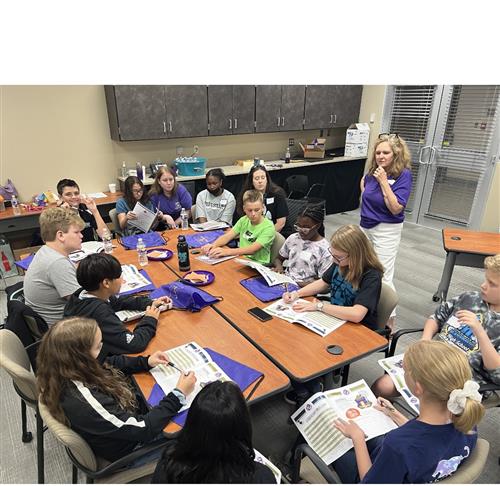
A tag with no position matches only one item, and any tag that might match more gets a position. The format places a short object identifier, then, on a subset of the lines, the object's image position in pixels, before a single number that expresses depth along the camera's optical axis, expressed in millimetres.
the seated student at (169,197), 3611
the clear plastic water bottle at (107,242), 2788
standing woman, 2777
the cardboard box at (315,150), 5824
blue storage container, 4762
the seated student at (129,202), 3445
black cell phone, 1915
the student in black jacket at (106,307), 1621
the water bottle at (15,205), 3879
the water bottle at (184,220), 3496
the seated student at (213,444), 963
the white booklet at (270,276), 2246
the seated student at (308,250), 2391
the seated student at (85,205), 3246
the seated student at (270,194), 3480
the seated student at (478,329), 1650
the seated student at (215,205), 3723
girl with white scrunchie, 1068
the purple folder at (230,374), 1383
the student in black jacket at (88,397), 1252
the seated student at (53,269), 1925
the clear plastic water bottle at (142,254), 2596
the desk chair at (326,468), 1071
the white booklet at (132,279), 2192
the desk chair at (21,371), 1476
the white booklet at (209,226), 3314
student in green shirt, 2717
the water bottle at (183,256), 2424
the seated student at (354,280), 1918
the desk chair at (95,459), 1229
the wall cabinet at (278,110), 5234
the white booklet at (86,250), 2610
